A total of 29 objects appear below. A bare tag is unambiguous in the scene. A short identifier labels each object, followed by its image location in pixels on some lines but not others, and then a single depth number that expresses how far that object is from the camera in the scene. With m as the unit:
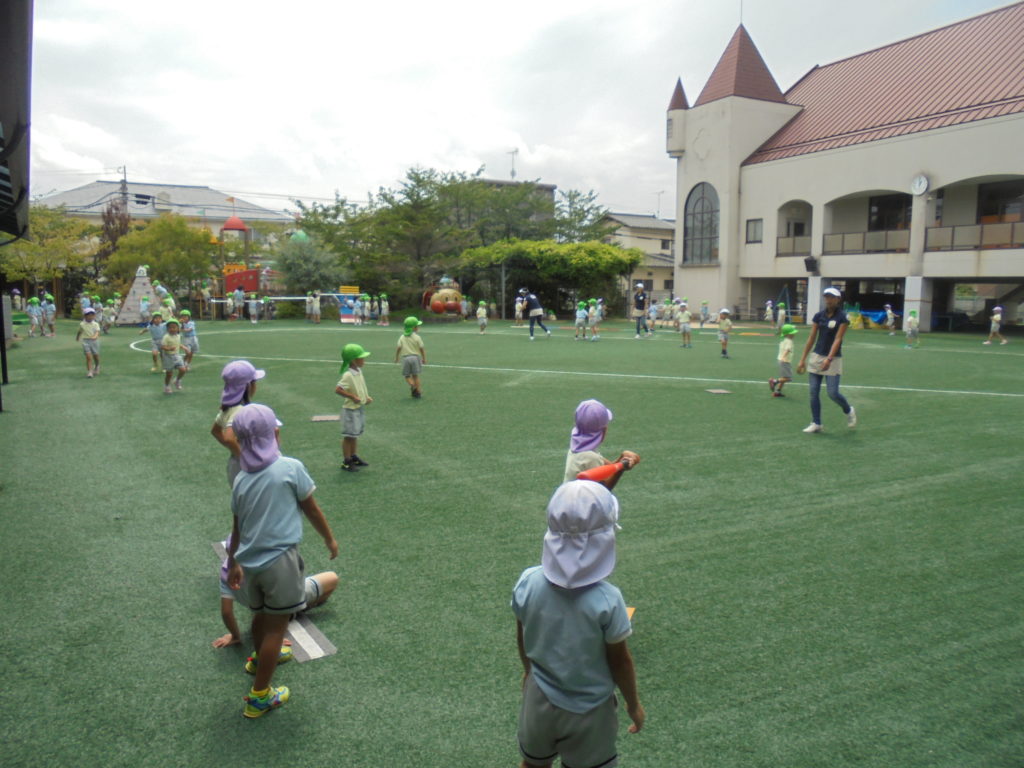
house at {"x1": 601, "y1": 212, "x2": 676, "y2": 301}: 57.91
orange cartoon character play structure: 39.09
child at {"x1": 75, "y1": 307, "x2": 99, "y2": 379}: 15.59
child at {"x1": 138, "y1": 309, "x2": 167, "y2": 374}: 15.65
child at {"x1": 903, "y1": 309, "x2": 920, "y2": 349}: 23.58
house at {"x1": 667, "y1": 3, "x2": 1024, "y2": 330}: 29.72
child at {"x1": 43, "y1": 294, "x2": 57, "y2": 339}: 27.77
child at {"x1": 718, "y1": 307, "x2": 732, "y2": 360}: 19.59
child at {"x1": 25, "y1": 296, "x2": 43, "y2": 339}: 27.45
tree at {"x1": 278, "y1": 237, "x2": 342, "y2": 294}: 40.88
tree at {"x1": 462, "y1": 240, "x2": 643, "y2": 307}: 41.56
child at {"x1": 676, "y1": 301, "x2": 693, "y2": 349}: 22.89
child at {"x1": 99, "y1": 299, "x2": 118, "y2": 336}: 30.14
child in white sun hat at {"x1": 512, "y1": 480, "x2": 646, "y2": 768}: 2.48
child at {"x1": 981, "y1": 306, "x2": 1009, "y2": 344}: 23.86
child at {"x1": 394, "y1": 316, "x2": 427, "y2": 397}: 12.82
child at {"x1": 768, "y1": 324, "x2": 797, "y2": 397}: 12.98
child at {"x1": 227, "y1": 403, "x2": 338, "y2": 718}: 3.57
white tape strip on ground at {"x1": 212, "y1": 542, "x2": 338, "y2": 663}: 4.18
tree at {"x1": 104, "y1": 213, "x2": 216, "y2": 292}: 40.22
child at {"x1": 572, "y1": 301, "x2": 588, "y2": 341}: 27.00
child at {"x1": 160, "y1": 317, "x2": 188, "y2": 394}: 13.71
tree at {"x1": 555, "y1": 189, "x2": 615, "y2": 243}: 50.66
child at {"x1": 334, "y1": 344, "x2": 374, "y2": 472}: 8.16
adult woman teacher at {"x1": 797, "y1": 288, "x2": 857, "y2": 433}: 9.35
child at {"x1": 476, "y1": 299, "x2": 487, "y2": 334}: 29.08
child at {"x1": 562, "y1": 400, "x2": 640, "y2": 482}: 4.41
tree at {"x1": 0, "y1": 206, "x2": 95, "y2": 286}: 35.91
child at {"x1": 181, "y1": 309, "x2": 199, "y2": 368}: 16.84
